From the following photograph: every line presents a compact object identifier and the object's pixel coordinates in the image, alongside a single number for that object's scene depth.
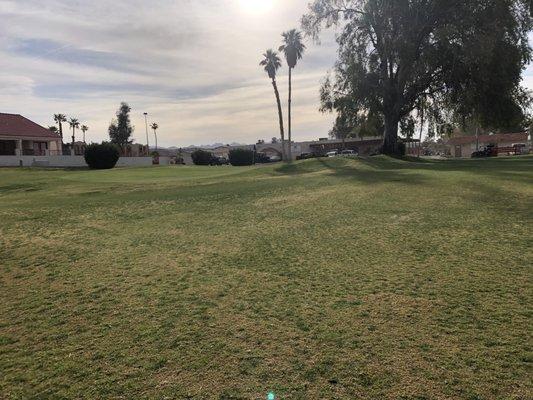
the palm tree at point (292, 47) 59.53
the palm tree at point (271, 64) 64.64
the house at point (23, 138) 49.66
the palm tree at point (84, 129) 113.99
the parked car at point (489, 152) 56.12
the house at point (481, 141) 88.12
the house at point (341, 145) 93.19
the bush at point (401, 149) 36.62
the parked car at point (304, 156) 69.25
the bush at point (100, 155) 41.22
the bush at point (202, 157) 60.94
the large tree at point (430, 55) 27.88
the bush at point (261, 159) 59.88
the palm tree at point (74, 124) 106.81
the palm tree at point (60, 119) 100.54
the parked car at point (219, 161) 61.62
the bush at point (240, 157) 53.53
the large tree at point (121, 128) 81.88
